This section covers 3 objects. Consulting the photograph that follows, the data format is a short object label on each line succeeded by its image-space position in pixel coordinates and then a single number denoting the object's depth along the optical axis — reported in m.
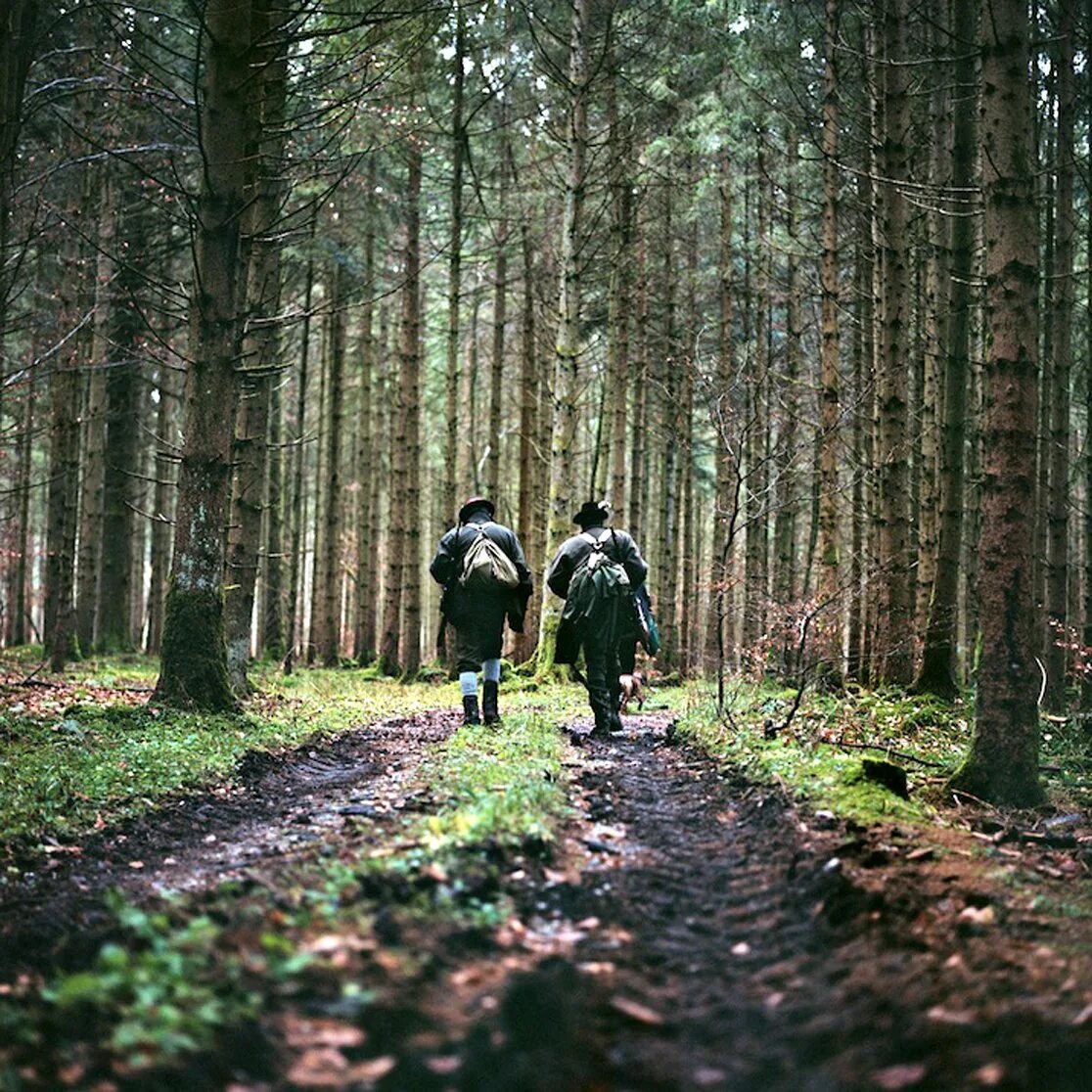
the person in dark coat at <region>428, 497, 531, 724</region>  10.61
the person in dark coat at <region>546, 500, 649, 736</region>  10.59
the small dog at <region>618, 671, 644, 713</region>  11.58
